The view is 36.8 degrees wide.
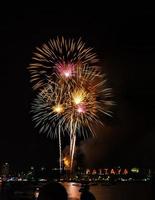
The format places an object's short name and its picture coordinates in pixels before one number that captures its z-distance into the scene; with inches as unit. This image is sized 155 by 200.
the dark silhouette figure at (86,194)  182.8
